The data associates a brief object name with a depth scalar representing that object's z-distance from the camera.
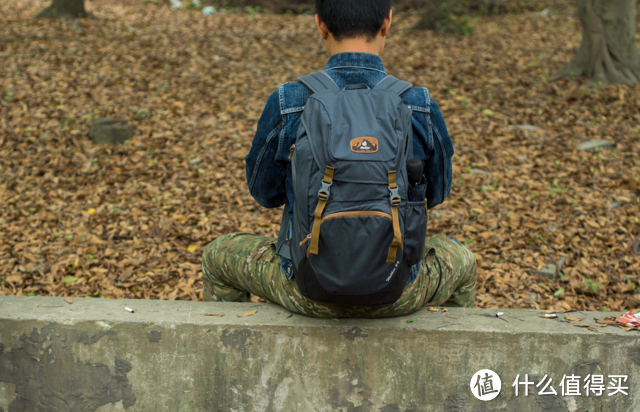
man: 2.26
